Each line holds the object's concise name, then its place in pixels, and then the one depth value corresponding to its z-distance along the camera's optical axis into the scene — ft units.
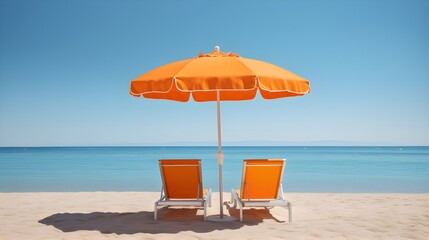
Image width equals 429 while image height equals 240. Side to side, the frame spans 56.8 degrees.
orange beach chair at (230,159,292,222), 16.01
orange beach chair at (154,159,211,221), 16.37
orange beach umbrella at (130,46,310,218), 13.39
